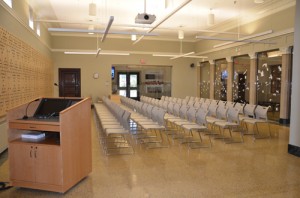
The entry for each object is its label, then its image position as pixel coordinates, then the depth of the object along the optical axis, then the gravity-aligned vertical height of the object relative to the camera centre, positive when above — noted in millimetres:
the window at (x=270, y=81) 9719 +74
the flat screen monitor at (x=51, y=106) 4005 -383
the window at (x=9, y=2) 5953 +1925
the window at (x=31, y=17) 9129 +2370
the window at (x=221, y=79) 13172 +193
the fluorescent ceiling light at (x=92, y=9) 8016 +2348
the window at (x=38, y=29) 10173 +2191
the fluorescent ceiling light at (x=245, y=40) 7488 +1417
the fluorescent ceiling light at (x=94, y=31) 6277 +1367
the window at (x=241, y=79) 11461 +182
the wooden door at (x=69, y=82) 14664 +34
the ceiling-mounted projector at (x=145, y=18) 6168 +1579
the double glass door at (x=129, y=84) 17797 -96
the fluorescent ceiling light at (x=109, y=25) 5282 +1310
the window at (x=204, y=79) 15157 +196
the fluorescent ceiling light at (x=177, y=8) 4839 +1540
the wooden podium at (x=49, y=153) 3359 -958
